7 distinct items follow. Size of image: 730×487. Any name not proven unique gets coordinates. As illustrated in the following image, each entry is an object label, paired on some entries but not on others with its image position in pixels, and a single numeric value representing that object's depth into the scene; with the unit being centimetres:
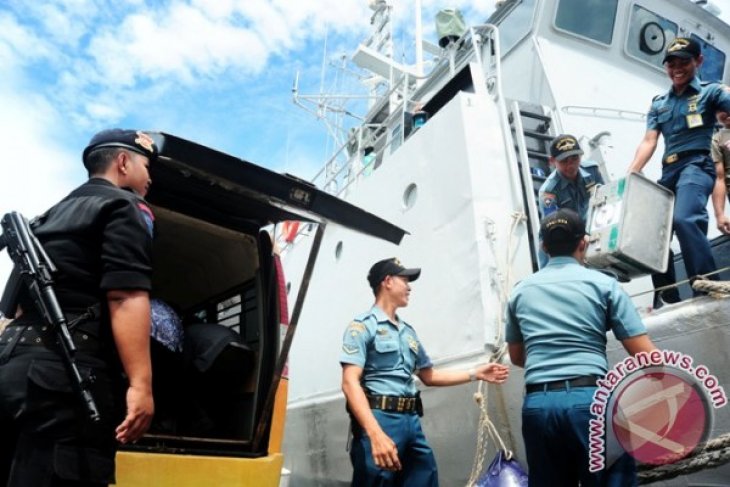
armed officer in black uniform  175
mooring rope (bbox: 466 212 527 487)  355
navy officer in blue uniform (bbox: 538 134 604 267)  401
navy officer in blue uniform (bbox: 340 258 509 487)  279
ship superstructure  392
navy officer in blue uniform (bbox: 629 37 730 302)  317
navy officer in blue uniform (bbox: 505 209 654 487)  219
